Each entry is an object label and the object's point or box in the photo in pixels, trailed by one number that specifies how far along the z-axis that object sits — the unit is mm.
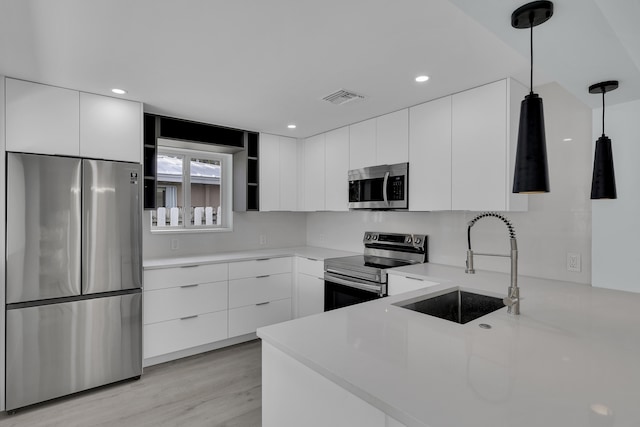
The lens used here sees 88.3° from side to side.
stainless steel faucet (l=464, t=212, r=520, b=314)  1499
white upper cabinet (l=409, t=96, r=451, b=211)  2588
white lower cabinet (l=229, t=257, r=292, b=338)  3379
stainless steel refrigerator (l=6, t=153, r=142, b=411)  2301
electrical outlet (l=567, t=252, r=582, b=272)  2229
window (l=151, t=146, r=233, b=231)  3592
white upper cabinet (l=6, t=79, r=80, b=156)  2299
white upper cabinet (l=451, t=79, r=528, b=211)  2219
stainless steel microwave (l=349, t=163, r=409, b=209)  2908
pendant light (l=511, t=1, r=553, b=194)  1014
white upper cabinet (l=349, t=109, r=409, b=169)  2920
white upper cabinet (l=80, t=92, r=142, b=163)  2574
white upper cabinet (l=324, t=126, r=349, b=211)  3508
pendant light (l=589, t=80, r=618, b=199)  1742
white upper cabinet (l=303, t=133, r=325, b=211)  3822
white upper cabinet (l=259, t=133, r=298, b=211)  3867
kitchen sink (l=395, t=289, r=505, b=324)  1856
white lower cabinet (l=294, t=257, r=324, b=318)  3459
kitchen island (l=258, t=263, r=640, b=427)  786
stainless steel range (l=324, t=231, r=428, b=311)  2857
